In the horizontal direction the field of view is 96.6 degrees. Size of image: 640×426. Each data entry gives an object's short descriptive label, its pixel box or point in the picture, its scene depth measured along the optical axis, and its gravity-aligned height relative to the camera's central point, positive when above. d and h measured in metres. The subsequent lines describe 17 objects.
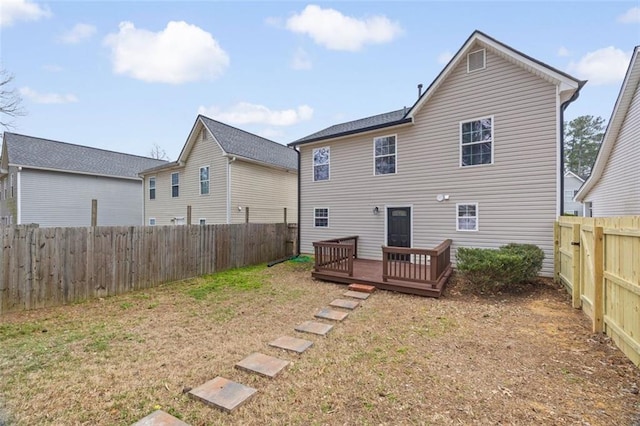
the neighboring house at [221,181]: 14.20 +1.86
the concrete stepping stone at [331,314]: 5.21 -1.88
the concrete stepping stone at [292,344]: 3.93 -1.85
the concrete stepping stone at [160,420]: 2.39 -1.76
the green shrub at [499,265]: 6.27 -1.15
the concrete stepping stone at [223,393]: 2.67 -1.78
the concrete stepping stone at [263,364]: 3.28 -1.81
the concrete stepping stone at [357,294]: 6.52 -1.88
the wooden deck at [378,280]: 6.59 -1.69
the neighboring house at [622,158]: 8.69 +2.05
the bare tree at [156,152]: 38.19 +8.43
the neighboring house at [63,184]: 16.81 +2.01
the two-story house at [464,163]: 7.77 +1.69
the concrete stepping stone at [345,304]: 5.83 -1.87
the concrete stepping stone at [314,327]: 4.57 -1.87
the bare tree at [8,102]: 16.48 +6.77
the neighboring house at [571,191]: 25.75 +2.24
